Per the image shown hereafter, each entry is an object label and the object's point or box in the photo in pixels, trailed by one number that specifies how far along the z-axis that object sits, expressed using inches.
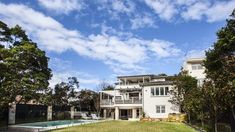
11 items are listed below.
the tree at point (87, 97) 1273.1
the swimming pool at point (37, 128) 591.4
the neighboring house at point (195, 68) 1058.1
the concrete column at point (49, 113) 928.0
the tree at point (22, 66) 697.3
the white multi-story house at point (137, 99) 1047.8
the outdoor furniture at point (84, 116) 1106.3
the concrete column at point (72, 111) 1082.8
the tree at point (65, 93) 1187.4
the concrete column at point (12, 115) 715.7
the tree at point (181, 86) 913.4
